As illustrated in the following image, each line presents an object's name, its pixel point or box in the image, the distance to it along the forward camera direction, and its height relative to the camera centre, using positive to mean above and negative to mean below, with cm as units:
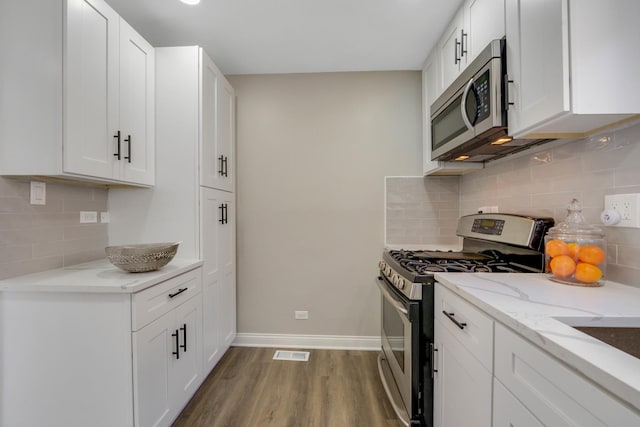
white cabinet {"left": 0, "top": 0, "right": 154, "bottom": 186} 125 +58
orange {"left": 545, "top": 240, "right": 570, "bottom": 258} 110 -14
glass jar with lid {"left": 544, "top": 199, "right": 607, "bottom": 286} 104 -15
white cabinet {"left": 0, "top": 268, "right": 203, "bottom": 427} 121 -65
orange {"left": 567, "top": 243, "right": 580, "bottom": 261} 108 -15
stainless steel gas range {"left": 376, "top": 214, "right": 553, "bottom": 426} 138 -40
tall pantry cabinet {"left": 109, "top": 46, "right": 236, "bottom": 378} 182 +24
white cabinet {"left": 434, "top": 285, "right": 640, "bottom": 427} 57 -48
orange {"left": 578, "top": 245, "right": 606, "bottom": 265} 103 -16
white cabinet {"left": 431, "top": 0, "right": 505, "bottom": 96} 131 +100
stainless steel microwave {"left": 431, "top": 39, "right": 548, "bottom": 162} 123 +53
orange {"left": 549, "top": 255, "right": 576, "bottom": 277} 108 -21
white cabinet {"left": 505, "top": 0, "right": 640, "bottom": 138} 90 +52
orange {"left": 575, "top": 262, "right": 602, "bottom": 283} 102 -23
